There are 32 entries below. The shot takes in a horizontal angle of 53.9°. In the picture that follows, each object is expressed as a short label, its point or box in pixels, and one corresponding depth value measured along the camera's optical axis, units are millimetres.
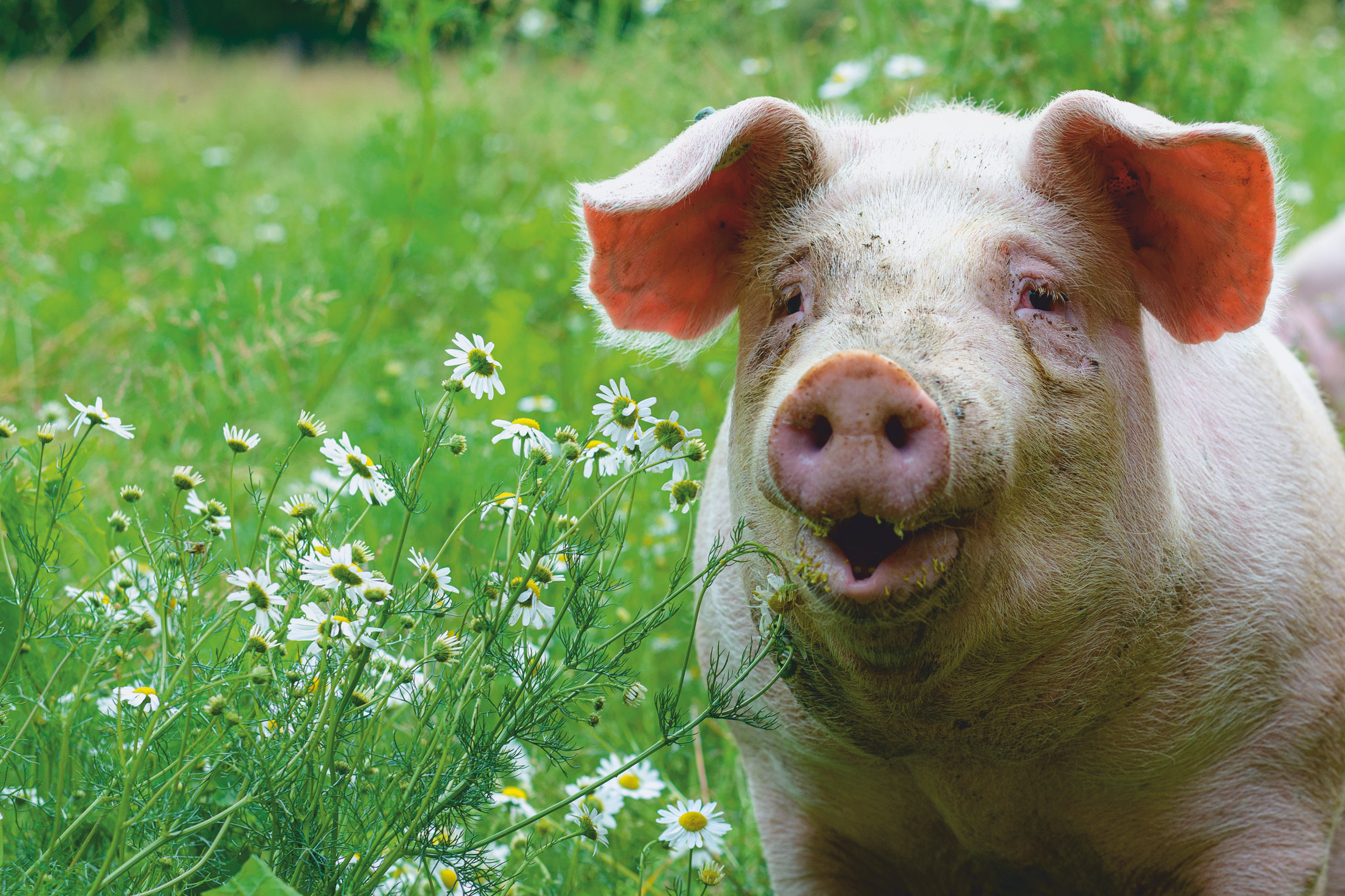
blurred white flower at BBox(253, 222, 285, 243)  7031
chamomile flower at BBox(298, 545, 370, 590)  1964
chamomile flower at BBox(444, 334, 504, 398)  2180
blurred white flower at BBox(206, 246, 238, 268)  6414
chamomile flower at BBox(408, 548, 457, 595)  2051
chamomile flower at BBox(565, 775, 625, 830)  2369
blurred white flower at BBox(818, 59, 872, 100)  4574
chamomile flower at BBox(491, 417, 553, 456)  2205
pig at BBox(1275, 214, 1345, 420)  5617
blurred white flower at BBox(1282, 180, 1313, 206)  7031
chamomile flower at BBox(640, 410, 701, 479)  2152
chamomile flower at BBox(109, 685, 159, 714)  2119
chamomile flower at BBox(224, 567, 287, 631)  2062
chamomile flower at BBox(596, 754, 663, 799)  2576
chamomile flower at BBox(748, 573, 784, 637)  2094
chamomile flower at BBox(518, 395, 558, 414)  3485
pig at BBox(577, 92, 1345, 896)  1924
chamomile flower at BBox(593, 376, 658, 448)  2207
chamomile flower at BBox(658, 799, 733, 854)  2320
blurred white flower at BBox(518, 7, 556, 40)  6723
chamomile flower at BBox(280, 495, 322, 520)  2117
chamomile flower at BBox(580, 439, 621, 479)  2201
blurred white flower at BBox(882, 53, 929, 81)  4625
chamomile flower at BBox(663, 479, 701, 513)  2109
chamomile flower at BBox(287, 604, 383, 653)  1949
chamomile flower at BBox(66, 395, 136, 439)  2195
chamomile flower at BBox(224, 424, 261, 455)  2219
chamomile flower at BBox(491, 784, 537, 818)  2654
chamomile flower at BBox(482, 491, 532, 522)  2121
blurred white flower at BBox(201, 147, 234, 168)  9148
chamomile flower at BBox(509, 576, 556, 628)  2064
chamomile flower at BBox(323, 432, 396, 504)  2145
